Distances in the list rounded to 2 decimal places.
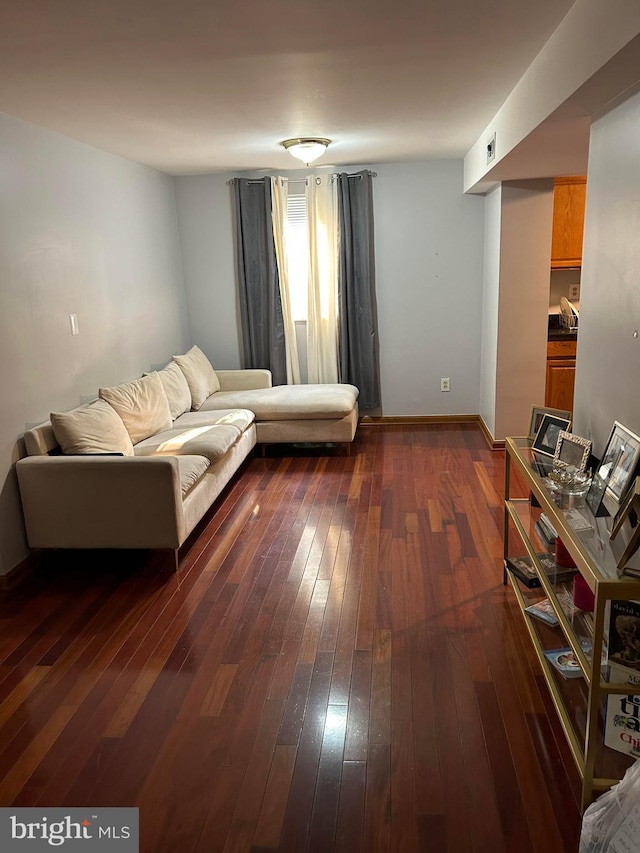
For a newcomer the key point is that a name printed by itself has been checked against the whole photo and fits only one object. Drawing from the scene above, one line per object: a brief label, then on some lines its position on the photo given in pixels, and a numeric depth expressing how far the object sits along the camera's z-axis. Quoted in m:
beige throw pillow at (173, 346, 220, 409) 5.32
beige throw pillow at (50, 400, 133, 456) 3.44
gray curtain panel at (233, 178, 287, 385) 5.73
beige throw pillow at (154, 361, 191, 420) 4.86
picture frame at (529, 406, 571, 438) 2.80
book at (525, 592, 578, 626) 2.49
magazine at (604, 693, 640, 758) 1.82
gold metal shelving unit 1.63
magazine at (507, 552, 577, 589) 2.31
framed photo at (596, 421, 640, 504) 2.00
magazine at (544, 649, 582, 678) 2.17
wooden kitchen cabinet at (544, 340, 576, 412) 5.38
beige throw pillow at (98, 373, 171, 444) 4.07
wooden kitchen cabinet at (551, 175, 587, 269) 5.14
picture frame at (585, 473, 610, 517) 2.06
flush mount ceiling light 4.23
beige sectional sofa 3.26
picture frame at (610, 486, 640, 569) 1.65
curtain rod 5.64
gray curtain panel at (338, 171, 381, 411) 5.64
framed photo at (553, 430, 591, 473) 2.35
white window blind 5.79
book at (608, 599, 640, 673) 1.66
